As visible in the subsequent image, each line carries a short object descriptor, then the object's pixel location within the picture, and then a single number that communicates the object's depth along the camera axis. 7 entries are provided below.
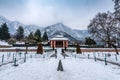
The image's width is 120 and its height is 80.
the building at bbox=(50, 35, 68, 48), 27.17
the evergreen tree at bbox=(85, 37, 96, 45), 30.44
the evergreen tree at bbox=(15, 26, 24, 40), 38.78
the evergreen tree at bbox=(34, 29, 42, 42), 32.33
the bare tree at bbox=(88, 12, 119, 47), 18.64
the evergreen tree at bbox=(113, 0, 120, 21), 9.03
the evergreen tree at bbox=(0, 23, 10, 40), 31.24
